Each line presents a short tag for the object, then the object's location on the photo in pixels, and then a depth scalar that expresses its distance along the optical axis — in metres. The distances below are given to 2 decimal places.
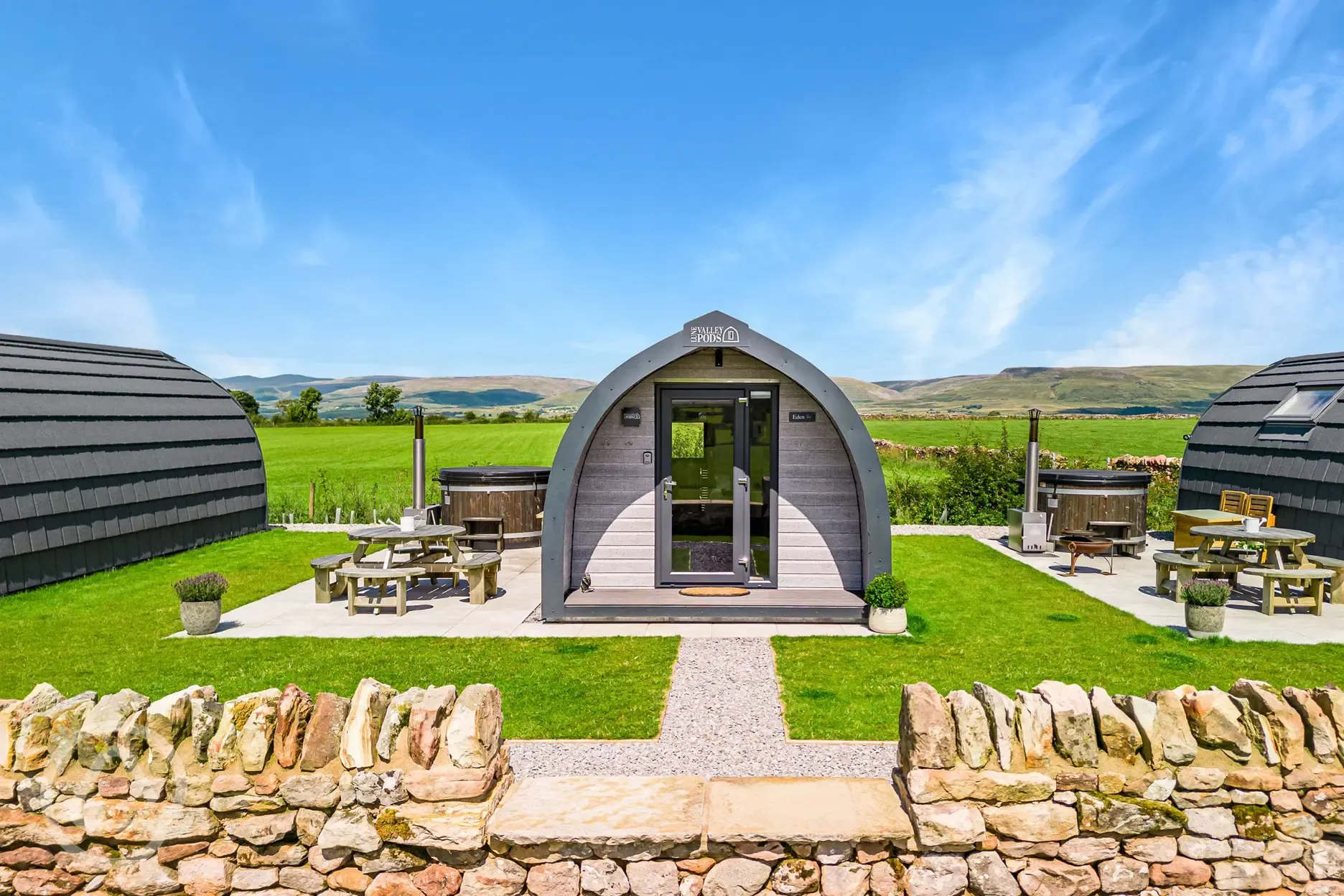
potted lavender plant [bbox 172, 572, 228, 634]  8.38
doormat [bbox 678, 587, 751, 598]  9.43
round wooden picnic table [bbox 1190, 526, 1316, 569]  9.88
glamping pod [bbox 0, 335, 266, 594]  10.89
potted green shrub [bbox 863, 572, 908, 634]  8.60
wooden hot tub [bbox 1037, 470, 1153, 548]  13.24
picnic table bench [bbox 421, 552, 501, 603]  10.03
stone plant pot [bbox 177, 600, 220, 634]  8.45
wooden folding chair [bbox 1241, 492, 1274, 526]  12.31
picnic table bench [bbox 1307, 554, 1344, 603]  9.99
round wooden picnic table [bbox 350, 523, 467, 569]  9.82
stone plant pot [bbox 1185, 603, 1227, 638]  8.21
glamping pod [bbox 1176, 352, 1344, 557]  11.52
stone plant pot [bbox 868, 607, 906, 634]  8.62
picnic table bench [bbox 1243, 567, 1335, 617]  9.34
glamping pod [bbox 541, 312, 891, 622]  9.55
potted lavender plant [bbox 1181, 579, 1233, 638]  8.17
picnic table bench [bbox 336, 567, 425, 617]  9.47
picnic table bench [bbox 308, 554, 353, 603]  10.05
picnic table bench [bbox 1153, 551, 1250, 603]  9.83
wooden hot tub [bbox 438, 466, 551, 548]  13.45
